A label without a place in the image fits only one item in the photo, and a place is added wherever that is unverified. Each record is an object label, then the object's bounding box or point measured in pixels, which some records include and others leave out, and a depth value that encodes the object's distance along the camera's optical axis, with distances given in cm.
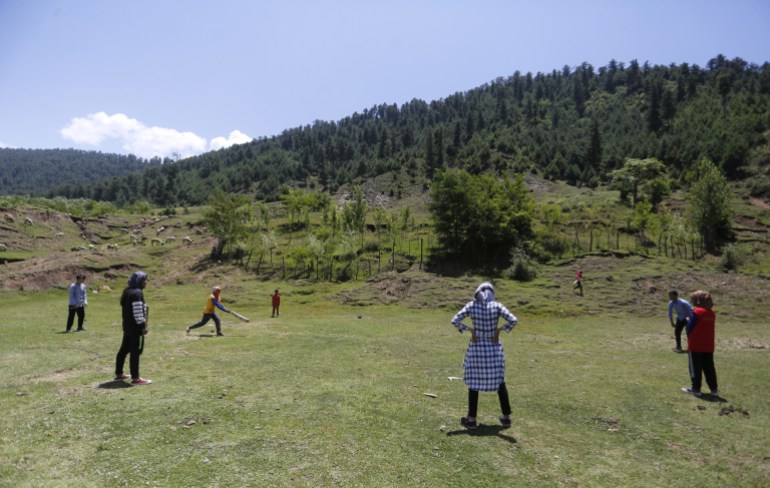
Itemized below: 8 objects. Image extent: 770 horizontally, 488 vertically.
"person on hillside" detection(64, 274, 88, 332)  1894
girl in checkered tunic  826
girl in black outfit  1023
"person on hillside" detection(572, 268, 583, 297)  3659
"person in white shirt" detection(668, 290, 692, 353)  1698
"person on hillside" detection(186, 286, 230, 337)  1911
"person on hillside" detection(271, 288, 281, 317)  3020
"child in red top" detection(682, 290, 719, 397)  1083
